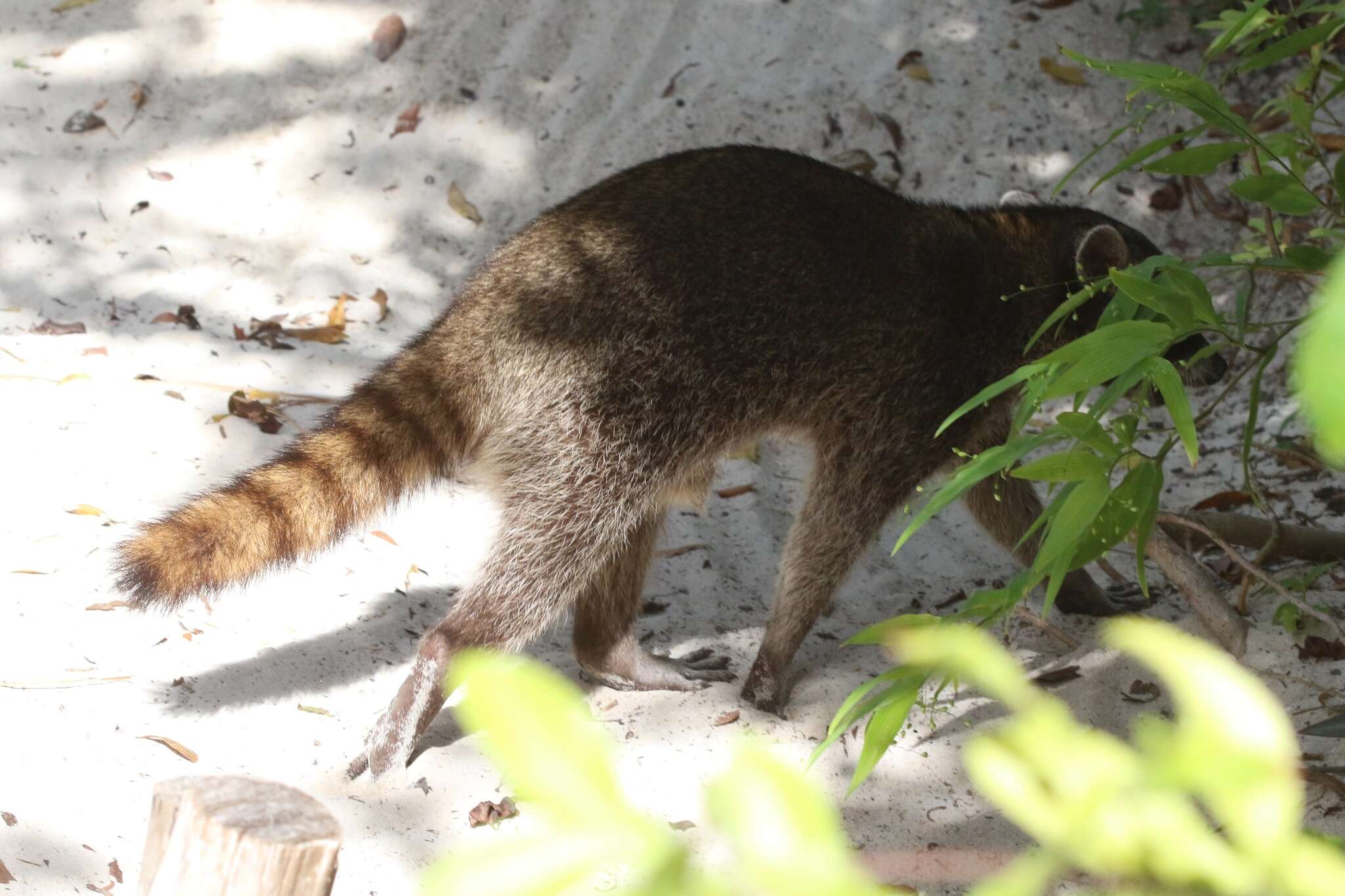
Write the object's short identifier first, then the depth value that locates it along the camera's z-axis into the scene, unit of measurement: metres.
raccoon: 6.39
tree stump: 2.50
